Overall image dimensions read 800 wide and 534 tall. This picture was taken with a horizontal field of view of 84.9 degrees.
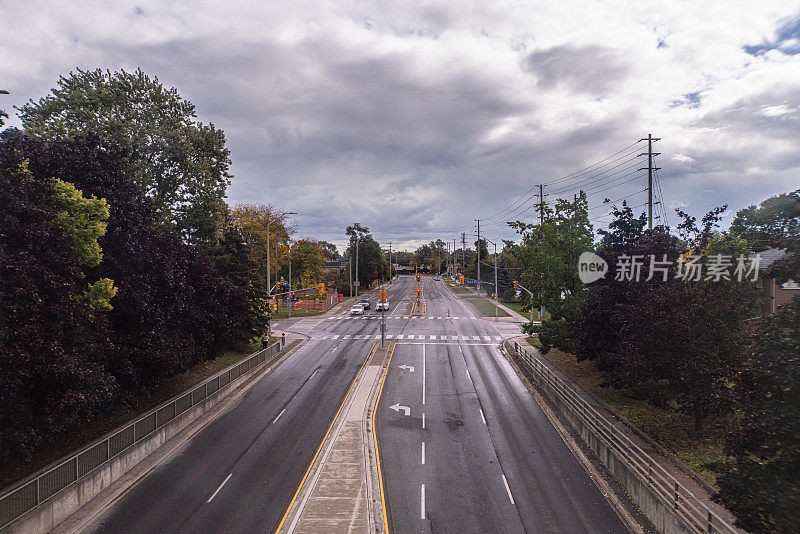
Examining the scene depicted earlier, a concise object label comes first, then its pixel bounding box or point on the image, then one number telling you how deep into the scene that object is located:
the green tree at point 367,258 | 105.75
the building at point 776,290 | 29.42
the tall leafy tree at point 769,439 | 7.75
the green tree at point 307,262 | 74.81
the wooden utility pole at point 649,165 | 29.78
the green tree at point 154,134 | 24.48
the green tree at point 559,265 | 28.14
